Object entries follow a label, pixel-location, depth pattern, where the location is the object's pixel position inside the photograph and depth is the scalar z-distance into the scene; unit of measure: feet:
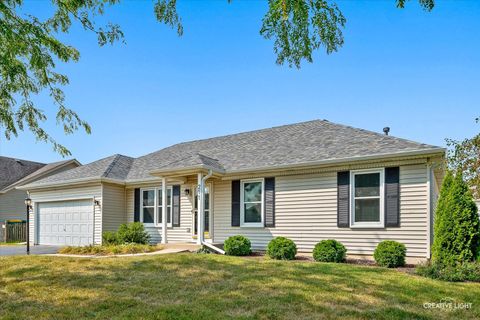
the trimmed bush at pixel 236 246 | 37.29
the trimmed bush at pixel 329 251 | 33.37
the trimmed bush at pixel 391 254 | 30.76
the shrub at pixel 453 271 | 25.40
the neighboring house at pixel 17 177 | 78.18
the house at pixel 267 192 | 34.35
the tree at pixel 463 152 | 31.35
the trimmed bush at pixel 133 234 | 45.91
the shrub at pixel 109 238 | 46.62
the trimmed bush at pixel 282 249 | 34.73
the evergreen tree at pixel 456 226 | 28.02
